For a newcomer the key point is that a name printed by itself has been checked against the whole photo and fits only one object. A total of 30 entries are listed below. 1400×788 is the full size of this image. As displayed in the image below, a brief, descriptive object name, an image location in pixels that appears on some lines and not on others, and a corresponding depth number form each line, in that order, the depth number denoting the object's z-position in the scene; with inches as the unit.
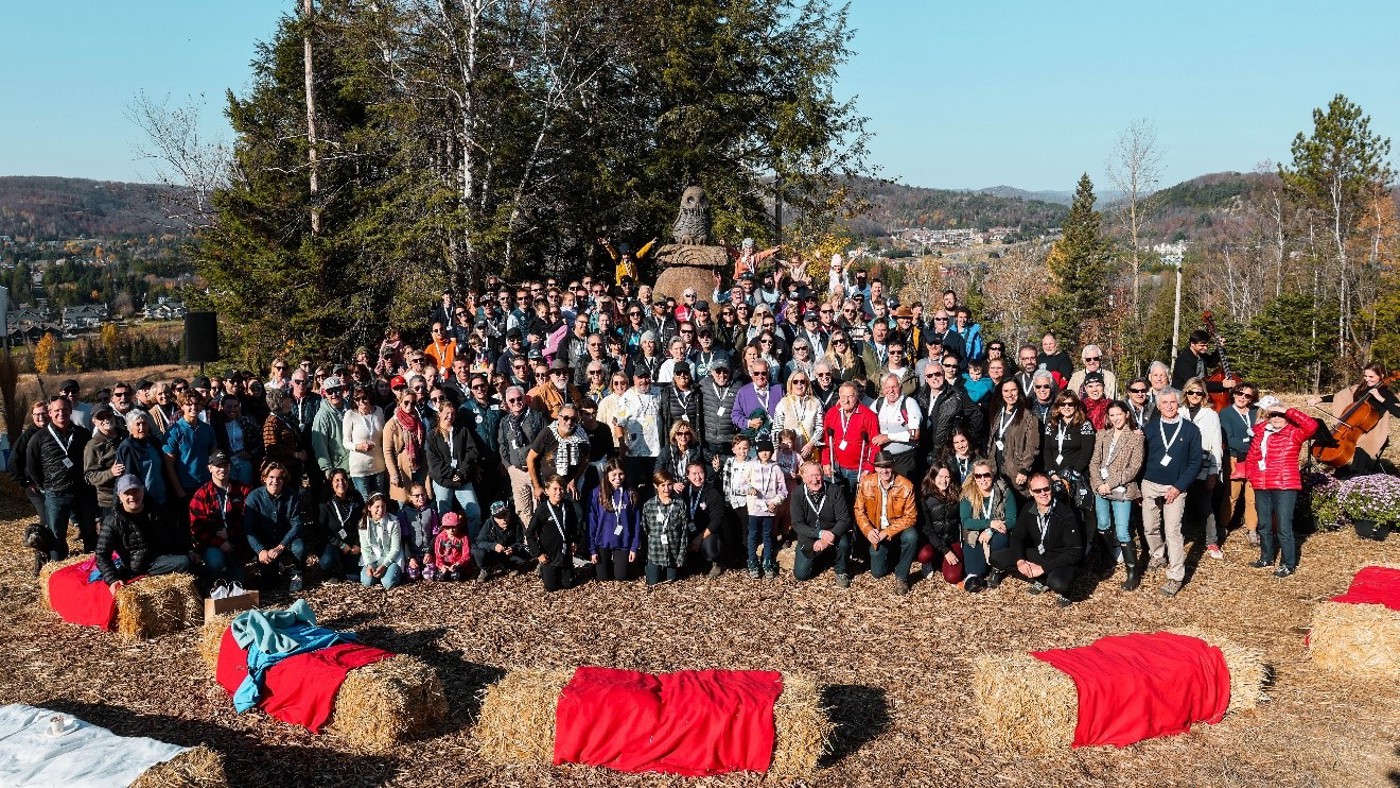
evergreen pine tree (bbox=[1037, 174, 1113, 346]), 1982.0
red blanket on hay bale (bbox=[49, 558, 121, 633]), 322.3
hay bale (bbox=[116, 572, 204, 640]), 310.5
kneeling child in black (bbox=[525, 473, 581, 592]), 352.2
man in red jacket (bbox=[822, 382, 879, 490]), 366.3
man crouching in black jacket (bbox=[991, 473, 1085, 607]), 329.7
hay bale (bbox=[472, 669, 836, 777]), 222.8
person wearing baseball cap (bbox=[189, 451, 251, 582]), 350.9
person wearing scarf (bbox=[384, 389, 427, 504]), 383.2
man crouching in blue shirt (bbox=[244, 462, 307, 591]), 352.8
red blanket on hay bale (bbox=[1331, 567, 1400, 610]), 293.1
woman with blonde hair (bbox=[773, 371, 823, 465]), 381.1
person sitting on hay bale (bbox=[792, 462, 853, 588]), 349.7
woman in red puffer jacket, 347.9
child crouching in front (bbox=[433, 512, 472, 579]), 361.7
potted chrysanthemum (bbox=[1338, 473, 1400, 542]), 388.5
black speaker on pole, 610.9
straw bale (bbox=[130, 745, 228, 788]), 192.5
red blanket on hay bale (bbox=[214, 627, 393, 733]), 243.8
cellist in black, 433.4
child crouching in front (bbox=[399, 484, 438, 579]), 363.6
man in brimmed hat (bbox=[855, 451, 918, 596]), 347.6
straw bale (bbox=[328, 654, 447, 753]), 235.0
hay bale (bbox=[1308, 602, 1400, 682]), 269.6
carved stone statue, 715.4
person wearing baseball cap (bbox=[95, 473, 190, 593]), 325.1
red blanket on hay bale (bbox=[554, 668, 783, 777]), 223.0
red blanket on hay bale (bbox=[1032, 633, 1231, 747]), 234.8
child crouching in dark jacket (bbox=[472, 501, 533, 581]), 363.9
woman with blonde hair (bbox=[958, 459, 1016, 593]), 341.4
